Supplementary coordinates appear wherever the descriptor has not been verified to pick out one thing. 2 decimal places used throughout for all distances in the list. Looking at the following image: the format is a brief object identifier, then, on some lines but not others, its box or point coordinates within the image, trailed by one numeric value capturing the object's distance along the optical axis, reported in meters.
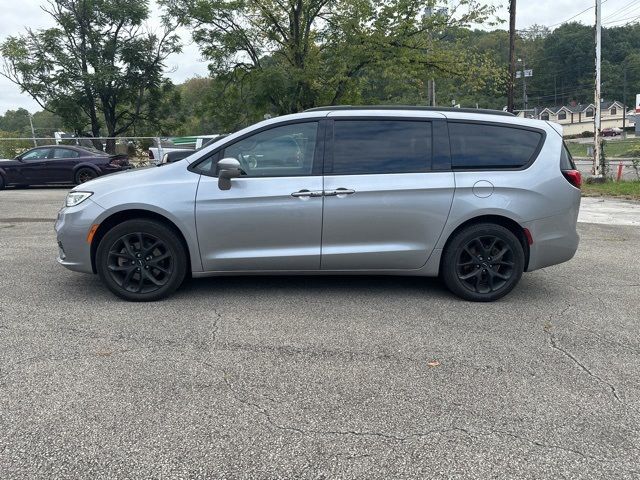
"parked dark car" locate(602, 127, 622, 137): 85.56
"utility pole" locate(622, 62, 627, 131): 95.11
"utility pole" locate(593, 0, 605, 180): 18.48
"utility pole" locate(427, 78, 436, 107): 22.60
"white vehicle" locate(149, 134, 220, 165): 20.78
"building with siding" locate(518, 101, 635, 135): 101.06
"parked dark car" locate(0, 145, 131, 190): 16.42
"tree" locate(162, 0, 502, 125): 19.98
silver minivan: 4.79
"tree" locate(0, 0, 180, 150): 25.27
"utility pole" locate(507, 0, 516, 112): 23.30
